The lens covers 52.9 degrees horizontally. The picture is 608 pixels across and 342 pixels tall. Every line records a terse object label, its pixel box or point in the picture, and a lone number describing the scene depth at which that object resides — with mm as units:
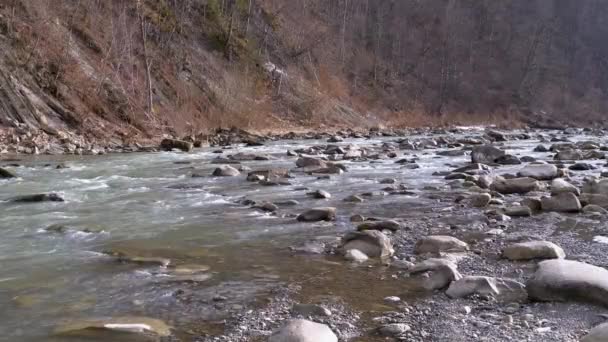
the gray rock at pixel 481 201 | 9031
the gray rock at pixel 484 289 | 4741
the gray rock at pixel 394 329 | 4004
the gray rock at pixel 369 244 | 6160
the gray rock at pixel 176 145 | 19728
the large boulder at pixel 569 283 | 4492
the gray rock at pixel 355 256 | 5969
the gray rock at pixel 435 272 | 5004
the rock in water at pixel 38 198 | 9602
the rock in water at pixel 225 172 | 13305
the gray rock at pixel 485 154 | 15797
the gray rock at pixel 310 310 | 4418
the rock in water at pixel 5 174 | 12273
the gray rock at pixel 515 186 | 10391
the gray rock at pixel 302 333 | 3783
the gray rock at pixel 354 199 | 9695
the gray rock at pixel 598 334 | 3566
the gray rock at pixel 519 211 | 8133
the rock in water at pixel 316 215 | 8133
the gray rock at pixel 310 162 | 14366
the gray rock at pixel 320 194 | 10148
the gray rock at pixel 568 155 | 16438
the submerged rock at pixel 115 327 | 4050
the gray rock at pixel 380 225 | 7334
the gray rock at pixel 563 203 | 8383
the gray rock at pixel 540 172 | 11961
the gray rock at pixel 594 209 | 8188
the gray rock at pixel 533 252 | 5848
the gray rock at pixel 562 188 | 9344
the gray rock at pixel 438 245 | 6258
